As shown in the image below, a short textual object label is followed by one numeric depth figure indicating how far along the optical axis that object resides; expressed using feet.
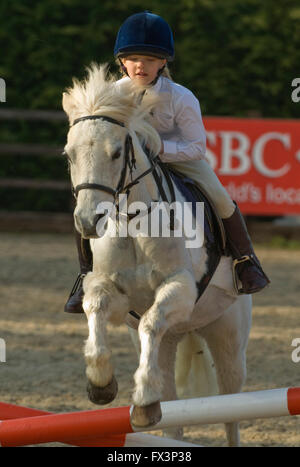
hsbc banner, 67.41
